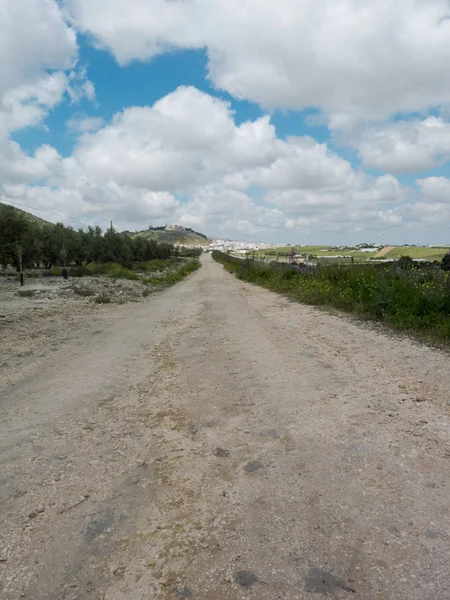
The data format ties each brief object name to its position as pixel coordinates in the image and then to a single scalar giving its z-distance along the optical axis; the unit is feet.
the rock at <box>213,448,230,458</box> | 12.28
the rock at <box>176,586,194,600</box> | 7.21
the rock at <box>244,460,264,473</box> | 11.32
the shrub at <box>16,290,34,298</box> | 66.50
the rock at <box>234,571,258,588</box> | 7.43
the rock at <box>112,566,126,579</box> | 7.79
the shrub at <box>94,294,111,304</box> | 58.54
